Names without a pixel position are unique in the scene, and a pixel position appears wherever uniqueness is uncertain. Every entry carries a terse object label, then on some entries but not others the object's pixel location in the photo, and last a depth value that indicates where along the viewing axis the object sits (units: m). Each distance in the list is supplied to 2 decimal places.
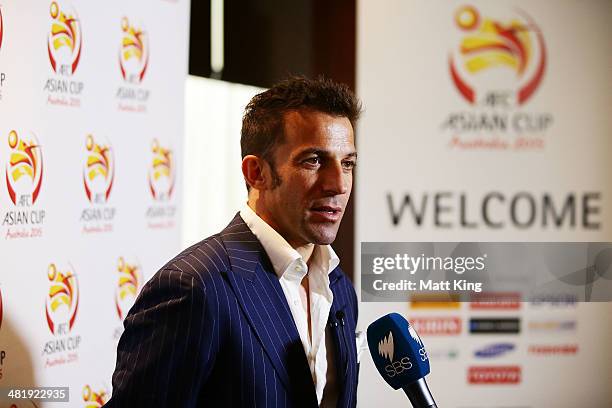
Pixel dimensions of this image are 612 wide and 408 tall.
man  2.81
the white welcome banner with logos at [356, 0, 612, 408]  4.67
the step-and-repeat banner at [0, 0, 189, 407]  3.16
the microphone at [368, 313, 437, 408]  2.78
